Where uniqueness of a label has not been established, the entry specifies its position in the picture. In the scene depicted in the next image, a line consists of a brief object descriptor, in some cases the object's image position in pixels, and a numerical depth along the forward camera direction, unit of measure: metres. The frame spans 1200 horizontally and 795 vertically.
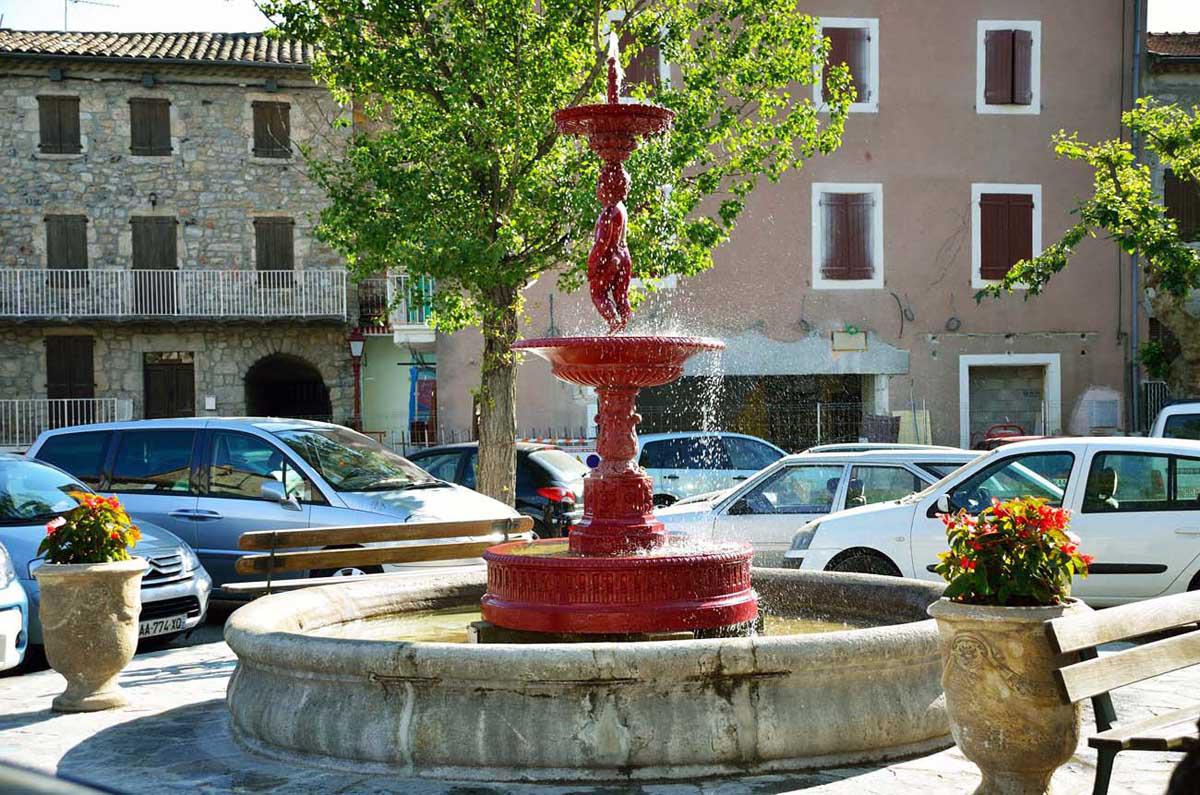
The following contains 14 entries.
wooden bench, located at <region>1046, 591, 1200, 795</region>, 4.63
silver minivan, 11.71
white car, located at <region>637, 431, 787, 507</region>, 18.27
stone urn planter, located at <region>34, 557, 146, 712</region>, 7.53
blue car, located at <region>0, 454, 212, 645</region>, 9.71
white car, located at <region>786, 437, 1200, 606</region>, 10.42
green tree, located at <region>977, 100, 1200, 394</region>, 19.28
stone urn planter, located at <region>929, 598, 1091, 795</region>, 5.03
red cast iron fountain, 7.09
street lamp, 28.22
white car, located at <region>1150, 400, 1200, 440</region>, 14.43
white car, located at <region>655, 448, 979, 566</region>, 12.52
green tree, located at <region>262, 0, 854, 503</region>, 15.20
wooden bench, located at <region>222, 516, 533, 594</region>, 9.59
